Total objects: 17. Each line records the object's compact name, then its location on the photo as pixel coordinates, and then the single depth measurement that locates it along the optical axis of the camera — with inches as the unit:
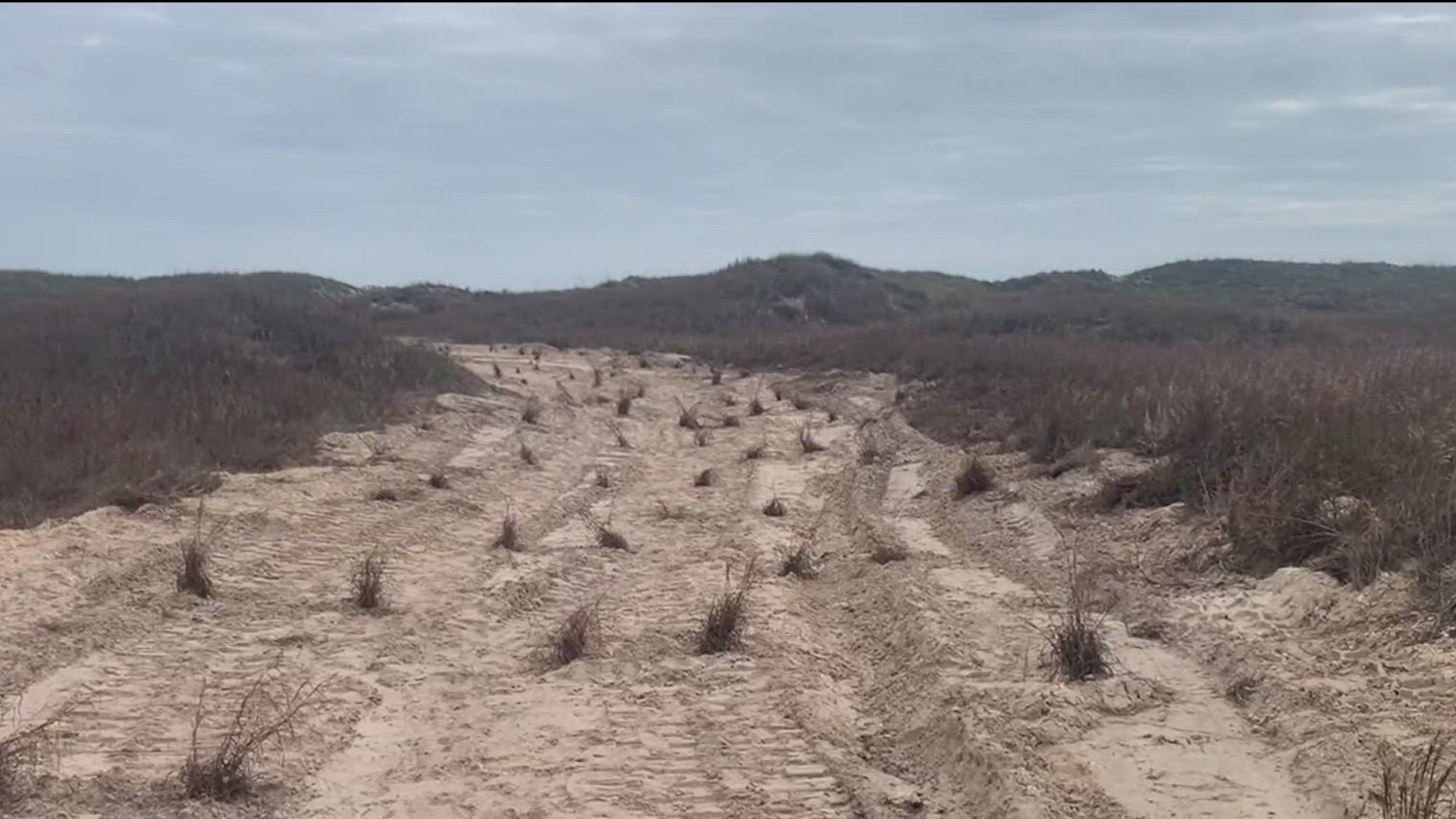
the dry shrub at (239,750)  184.9
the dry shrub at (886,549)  348.8
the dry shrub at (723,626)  262.7
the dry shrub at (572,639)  257.8
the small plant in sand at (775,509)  431.5
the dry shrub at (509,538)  375.2
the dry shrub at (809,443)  583.5
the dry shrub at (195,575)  300.5
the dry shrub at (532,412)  686.5
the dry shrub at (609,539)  374.9
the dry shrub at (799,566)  340.2
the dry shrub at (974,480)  434.6
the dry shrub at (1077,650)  229.5
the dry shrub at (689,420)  684.1
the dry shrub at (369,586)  297.9
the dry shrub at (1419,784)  146.8
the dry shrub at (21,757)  181.0
